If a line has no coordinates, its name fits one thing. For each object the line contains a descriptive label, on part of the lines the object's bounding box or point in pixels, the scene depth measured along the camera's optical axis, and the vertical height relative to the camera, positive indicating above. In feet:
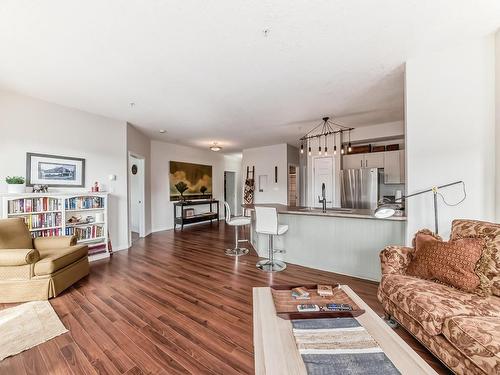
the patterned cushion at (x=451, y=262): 5.50 -2.07
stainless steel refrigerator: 15.52 +0.01
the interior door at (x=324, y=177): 17.97 +0.90
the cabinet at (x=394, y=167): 15.40 +1.46
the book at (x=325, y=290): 5.23 -2.56
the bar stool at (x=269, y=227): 10.77 -2.00
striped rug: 3.12 -2.63
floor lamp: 7.47 -0.77
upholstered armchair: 8.08 -3.05
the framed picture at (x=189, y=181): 22.62 +0.88
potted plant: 9.99 +0.29
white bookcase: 10.38 -1.33
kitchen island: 9.64 -2.54
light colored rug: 5.85 -4.22
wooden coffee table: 3.17 -2.67
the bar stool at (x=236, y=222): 13.38 -2.12
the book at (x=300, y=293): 5.18 -2.60
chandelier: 15.69 +4.64
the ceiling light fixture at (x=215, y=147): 21.36 +4.25
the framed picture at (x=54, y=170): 11.11 +1.07
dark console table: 22.05 -2.92
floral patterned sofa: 3.93 -2.75
